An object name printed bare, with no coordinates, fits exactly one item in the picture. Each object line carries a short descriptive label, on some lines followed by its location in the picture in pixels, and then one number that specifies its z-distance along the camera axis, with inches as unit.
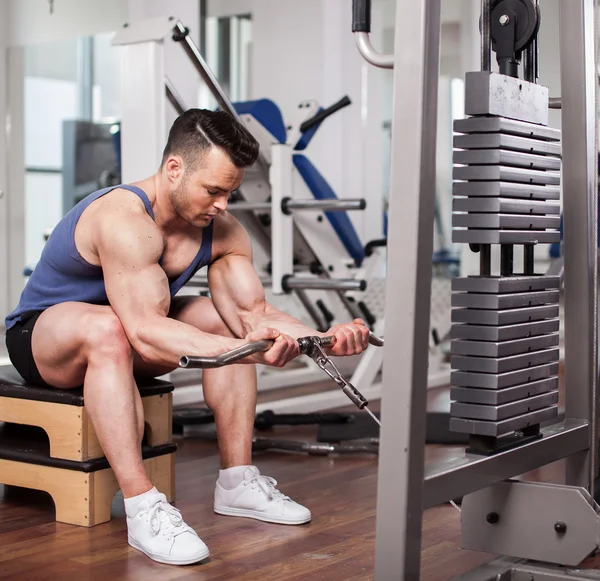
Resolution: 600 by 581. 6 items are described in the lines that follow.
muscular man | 82.7
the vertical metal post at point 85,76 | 281.9
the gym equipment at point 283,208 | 129.0
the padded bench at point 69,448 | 90.9
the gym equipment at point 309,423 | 121.5
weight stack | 68.3
